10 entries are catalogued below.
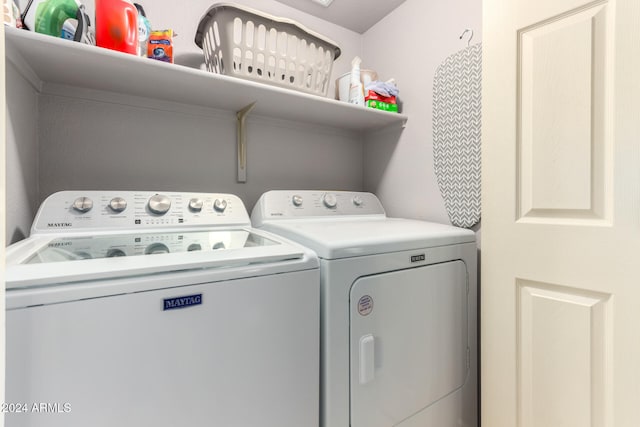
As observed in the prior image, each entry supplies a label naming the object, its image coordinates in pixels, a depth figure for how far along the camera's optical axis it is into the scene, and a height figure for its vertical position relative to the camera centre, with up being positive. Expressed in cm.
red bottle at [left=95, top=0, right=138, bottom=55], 105 +65
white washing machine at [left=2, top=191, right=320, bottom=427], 62 -28
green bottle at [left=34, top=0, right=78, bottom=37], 102 +66
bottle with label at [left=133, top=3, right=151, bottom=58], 122 +71
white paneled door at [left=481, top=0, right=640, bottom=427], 87 -1
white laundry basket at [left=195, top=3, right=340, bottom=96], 131 +75
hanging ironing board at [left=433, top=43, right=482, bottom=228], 146 +39
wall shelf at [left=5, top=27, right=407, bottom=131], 101 +54
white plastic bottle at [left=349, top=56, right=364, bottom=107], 169 +68
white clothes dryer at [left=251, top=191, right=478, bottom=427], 98 -40
